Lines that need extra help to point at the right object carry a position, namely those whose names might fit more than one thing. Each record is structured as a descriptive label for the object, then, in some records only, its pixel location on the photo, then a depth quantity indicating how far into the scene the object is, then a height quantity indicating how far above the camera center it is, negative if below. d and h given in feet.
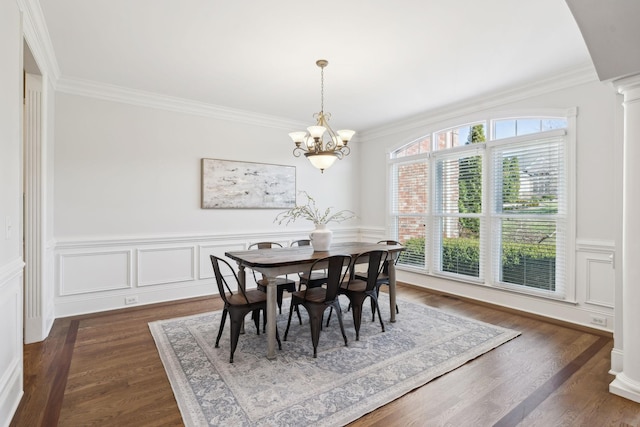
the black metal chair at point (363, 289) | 10.37 -2.58
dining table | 9.06 -1.49
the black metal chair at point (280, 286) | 10.88 -2.71
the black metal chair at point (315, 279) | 12.67 -2.70
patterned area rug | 6.85 -4.15
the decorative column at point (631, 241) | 7.32 -0.69
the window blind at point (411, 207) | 17.42 +0.17
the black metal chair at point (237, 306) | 8.96 -2.70
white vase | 11.62 -1.04
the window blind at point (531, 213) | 12.29 -0.11
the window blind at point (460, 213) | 14.99 -0.14
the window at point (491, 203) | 12.47 +0.32
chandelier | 10.54 +2.31
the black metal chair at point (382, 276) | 12.24 -2.61
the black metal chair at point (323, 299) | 9.28 -2.60
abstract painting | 15.58 +1.24
